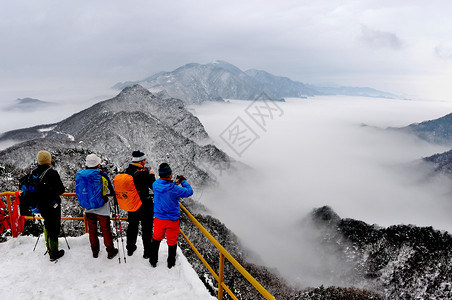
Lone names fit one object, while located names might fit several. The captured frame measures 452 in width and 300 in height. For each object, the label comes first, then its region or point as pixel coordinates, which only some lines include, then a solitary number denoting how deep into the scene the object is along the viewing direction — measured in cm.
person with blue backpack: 667
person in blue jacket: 637
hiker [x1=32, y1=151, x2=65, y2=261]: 657
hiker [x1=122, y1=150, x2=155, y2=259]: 694
